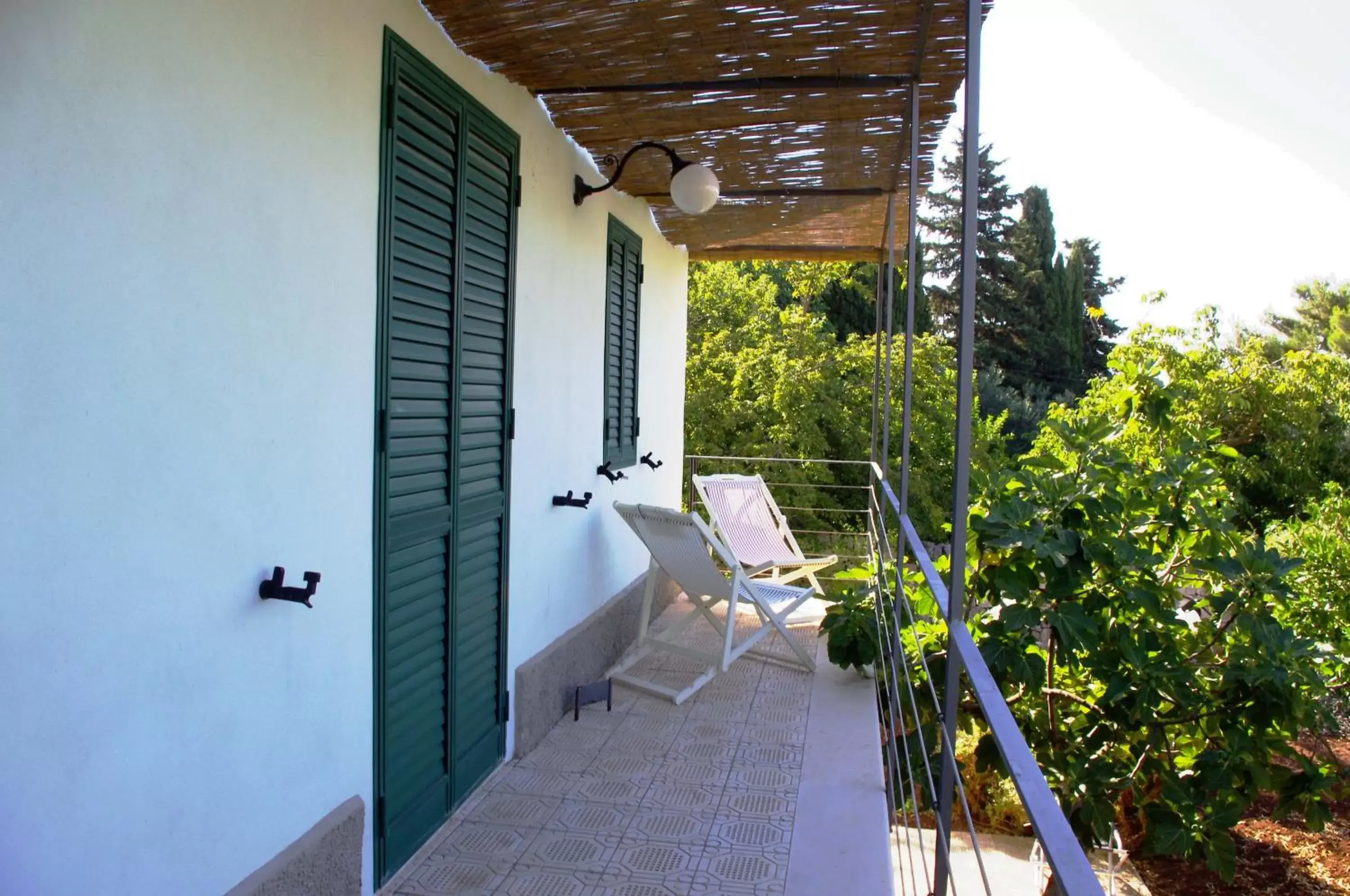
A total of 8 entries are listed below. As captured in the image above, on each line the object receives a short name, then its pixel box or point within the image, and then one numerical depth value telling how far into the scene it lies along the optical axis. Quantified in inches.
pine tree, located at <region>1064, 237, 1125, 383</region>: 954.1
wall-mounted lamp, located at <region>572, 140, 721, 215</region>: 149.3
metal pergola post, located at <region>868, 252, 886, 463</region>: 210.3
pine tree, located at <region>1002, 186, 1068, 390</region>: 883.4
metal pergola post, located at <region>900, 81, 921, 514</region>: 114.7
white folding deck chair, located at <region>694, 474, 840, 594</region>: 230.1
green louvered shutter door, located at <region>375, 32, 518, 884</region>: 100.0
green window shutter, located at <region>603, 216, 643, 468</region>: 192.1
